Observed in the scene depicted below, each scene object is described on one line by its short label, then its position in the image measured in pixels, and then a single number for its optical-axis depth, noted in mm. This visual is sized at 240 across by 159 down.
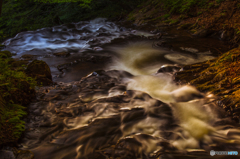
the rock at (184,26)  11539
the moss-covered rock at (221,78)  3854
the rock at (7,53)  9133
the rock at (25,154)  2884
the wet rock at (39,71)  5766
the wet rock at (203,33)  9641
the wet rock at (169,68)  6660
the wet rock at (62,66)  7438
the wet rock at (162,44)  9425
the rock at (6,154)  2822
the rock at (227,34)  8563
